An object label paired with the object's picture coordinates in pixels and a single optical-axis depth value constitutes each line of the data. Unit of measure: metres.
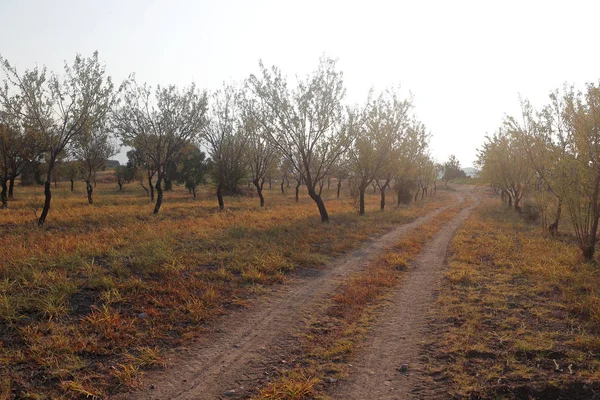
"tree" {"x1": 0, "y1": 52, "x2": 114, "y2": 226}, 15.62
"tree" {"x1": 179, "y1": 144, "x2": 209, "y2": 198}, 47.01
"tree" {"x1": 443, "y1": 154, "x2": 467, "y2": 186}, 88.12
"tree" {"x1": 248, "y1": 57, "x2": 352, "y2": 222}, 18.84
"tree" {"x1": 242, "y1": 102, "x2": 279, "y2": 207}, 30.06
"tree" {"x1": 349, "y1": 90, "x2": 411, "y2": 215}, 23.86
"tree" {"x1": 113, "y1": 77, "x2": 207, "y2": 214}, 21.11
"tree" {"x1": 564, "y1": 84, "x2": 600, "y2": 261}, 10.05
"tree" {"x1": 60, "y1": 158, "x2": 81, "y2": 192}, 35.72
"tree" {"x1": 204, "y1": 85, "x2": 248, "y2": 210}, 28.11
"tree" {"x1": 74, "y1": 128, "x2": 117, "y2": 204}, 29.97
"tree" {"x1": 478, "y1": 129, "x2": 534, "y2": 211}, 26.42
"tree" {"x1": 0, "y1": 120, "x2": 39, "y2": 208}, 21.91
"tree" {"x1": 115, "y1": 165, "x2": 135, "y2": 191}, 48.78
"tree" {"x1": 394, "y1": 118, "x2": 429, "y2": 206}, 25.84
